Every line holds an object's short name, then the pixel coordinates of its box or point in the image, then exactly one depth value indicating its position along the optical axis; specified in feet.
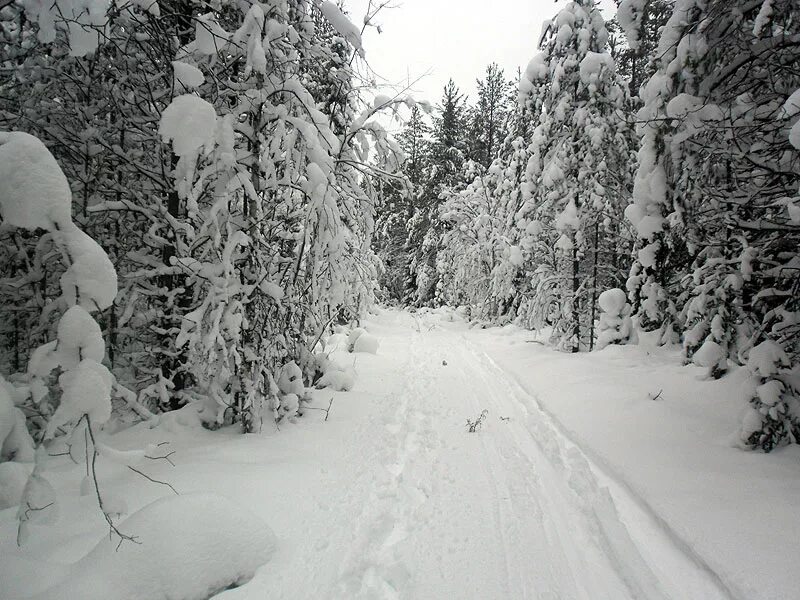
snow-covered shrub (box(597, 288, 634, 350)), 29.50
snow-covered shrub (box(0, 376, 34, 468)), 8.25
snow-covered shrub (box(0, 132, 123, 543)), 5.19
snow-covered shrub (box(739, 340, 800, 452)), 13.00
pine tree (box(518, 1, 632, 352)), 33.42
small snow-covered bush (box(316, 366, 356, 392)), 23.85
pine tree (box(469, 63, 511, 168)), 90.99
